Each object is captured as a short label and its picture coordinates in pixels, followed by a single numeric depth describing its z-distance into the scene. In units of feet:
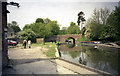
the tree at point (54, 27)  158.83
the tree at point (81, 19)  167.88
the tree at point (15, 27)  243.97
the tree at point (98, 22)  113.39
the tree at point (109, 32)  96.62
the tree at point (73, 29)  235.58
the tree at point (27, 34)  94.51
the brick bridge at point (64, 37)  146.92
